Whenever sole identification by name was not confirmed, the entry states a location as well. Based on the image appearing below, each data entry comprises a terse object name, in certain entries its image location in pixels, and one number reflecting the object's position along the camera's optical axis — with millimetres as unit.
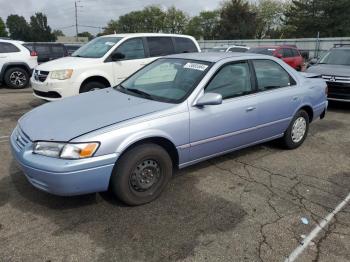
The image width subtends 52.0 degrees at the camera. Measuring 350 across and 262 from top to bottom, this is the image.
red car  16016
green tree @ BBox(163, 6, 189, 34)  93375
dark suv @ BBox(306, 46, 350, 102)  8508
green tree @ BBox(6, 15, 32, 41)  77688
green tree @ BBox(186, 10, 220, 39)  88375
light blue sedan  3363
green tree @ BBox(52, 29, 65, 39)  109419
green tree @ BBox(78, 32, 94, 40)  107875
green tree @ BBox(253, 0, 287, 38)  70438
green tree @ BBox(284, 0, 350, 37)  45656
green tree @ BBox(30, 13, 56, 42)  77238
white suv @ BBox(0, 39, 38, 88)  11812
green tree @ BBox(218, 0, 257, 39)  58281
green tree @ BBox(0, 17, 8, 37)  84288
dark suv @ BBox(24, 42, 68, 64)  16953
